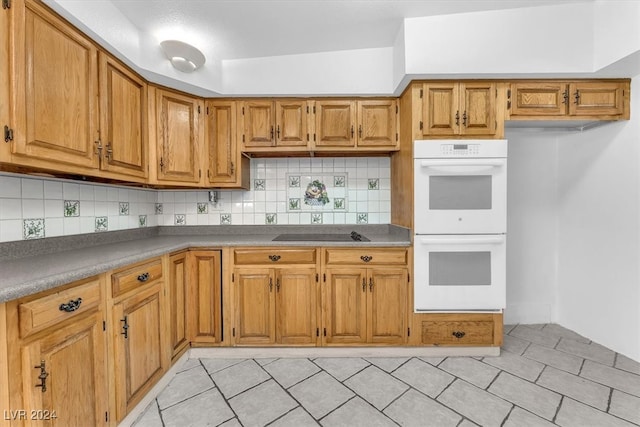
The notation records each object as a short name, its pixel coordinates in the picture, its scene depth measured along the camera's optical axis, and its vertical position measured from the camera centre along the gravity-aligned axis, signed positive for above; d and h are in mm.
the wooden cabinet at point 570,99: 1957 +804
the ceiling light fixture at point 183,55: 1824 +1097
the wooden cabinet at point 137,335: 1341 -693
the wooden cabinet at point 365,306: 2037 -738
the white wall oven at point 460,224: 1925 -110
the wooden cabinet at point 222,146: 2273 +551
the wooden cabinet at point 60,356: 920 -563
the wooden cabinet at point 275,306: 2051 -735
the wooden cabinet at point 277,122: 2264 +748
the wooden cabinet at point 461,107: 1952 +750
